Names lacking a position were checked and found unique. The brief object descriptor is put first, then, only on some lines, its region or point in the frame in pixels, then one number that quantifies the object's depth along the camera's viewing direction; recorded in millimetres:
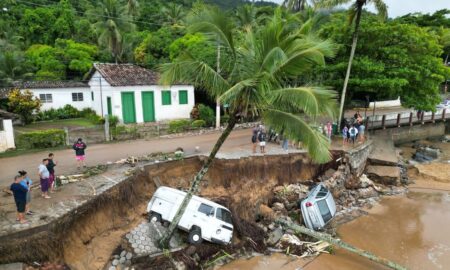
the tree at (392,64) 21078
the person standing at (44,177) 11406
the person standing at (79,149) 14473
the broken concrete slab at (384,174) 20906
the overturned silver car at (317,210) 14406
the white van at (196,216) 11570
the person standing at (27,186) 10017
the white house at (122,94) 26000
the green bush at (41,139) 18281
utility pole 24584
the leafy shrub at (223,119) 26366
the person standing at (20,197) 9602
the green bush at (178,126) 23406
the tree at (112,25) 33719
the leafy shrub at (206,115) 25998
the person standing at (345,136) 20891
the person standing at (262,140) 17984
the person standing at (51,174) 12148
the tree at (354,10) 19375
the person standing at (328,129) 21000
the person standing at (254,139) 18219
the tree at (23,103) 24864
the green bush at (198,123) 24594
